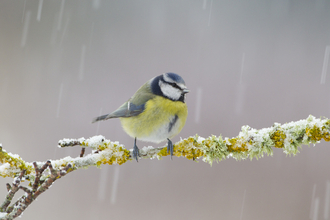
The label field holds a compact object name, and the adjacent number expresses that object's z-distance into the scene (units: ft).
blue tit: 18.61
